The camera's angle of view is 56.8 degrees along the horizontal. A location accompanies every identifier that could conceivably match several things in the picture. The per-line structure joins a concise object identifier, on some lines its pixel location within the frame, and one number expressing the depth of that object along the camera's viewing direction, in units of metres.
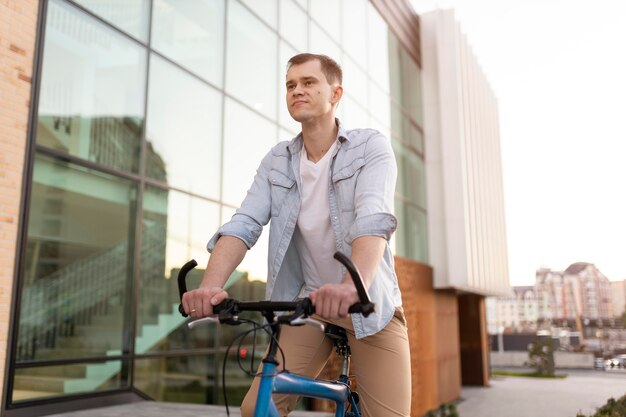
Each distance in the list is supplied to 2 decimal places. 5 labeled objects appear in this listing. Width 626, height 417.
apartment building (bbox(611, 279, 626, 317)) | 86.16
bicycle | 1.50
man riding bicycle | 2.02
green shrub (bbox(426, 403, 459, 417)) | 8.36
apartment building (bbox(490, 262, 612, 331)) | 101.81
